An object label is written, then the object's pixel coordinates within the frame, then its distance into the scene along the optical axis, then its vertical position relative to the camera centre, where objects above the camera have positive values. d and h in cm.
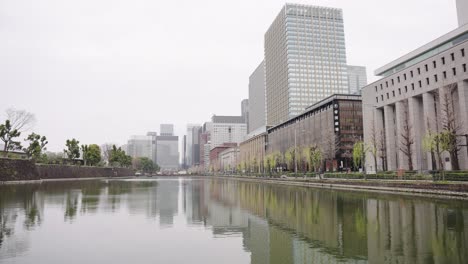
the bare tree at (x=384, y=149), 7152 +339
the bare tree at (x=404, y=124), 6578 +759
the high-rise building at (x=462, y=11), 6931 +3210
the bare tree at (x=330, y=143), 7262 +558
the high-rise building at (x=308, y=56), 15400 +5170
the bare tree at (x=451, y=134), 4016 +367
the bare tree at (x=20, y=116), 6212 +975
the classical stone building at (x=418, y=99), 5509 +1296
